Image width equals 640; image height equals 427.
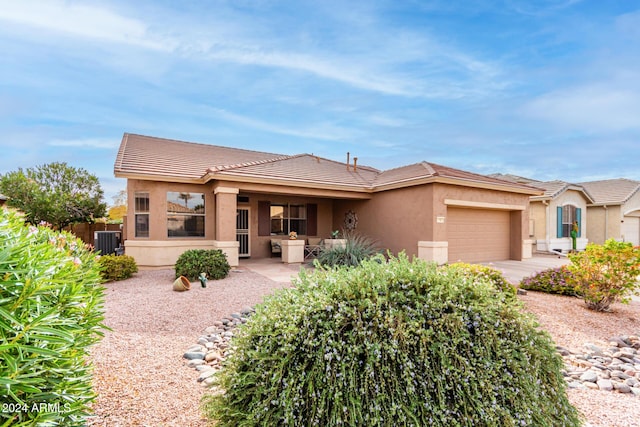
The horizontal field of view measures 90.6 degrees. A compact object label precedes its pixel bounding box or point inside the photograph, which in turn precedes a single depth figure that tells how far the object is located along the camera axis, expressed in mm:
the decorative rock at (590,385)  3743
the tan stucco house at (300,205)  11570
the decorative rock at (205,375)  3447
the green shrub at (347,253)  10992
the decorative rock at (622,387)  3688
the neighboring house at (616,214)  20766
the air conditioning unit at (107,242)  13438
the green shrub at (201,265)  9016
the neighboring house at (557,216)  18328
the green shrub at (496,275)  6332
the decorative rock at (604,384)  3736
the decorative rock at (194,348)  4336
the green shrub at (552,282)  7873
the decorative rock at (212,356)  4047
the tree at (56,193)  15727
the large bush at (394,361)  1849
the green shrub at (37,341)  1241
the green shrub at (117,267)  9211
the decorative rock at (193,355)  4098
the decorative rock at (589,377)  3926
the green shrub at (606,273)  6426
